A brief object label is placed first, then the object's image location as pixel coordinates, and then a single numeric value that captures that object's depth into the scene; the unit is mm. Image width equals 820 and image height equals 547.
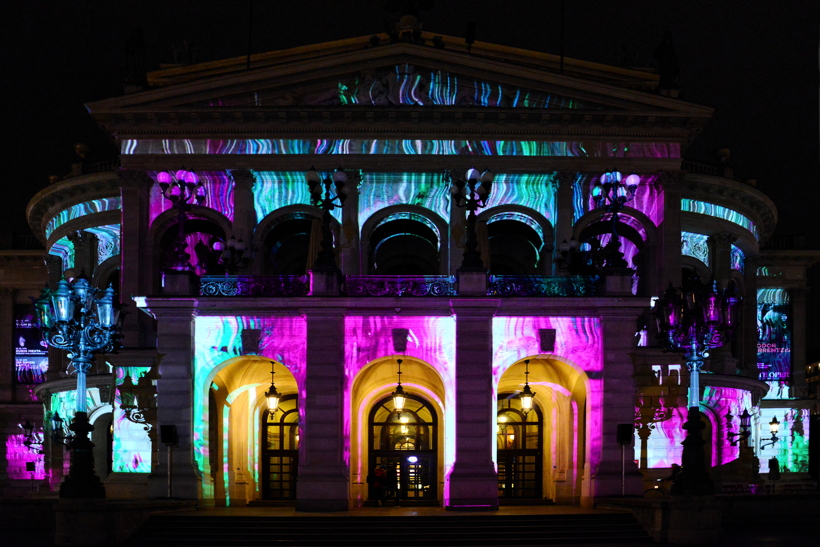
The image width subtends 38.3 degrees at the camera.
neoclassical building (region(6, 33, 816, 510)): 35500
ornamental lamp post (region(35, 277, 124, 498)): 28562
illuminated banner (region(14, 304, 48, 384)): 64062
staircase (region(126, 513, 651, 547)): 29667
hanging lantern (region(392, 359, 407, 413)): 37844
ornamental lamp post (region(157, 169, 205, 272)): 34438
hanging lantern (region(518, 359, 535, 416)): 38719
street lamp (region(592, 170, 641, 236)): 33719
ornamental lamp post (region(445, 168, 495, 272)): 34406
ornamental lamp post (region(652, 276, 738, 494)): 28453
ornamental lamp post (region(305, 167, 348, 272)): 34312
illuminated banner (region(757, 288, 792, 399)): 63969
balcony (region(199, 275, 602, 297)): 36125
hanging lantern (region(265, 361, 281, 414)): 38281
